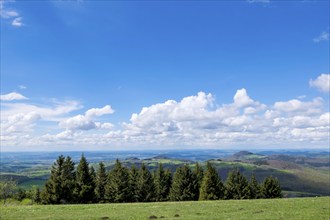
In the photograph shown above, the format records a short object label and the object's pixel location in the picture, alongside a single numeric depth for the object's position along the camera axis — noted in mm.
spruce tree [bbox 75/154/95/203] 70750
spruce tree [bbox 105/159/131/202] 73362
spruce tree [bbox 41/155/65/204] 66125
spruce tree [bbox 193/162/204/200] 80344
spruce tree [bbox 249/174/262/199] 82125
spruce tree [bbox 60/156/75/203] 67625
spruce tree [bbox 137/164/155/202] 79250
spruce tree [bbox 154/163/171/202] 85400
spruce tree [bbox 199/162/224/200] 72375
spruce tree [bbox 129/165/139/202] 76938
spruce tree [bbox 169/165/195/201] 78500
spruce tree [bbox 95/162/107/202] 75200
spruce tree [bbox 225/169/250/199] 79494
